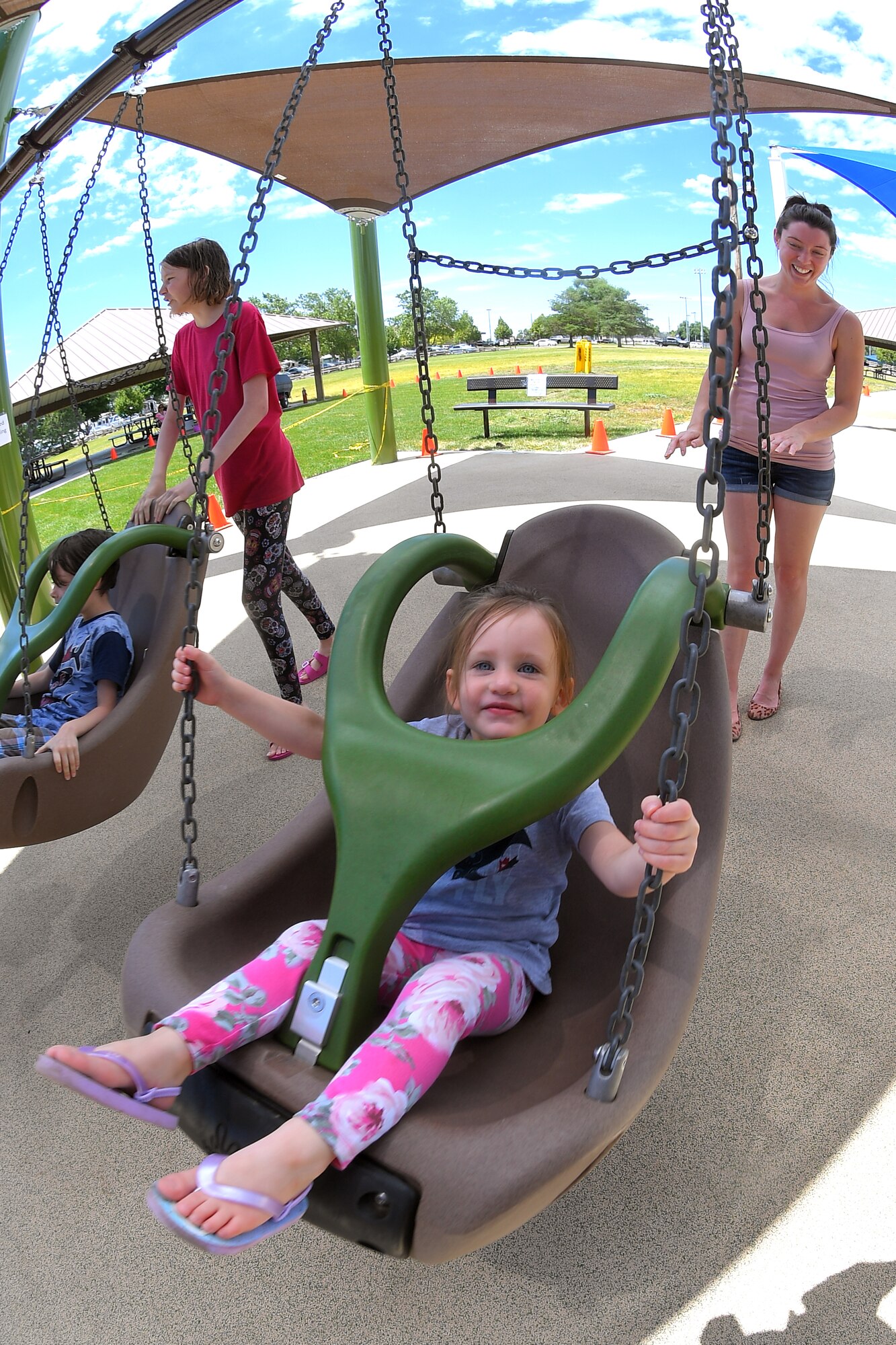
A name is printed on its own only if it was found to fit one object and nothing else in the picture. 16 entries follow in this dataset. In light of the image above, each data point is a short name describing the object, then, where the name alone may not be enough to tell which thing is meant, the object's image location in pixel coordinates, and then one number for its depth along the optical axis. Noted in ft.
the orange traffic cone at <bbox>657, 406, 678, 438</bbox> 31.35
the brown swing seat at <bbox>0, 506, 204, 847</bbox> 6.53
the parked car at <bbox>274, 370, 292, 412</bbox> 53.11
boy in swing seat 7.06
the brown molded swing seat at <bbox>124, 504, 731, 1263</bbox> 3.43
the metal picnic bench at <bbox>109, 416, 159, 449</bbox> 59.53
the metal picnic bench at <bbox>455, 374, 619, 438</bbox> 32.60
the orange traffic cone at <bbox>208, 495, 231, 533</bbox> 23.45
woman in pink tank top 7.95
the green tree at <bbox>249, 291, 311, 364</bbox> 83.82
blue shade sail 17.38
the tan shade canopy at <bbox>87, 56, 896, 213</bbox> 15.14
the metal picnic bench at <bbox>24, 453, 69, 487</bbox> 53.02
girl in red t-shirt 8.54
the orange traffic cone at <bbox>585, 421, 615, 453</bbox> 28.91
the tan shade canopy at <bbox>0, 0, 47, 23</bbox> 11.44
